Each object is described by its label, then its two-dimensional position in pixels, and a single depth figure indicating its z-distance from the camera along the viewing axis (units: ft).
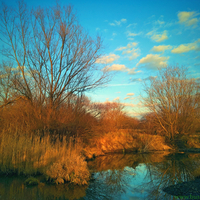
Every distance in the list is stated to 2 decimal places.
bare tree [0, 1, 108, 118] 39.24
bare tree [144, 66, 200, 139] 68.54
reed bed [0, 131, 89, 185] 22.98
